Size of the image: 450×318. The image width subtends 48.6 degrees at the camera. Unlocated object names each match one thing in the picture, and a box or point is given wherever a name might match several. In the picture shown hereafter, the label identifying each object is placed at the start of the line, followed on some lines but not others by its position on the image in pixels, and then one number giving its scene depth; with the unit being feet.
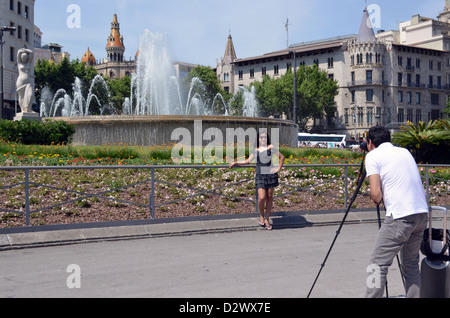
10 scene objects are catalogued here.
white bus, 230.27
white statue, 67.05
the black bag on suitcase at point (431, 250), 14.29
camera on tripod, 16.82
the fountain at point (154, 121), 62.03
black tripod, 16.37
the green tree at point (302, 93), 252.21
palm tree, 54.34
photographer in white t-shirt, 14.29
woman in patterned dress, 31.17
